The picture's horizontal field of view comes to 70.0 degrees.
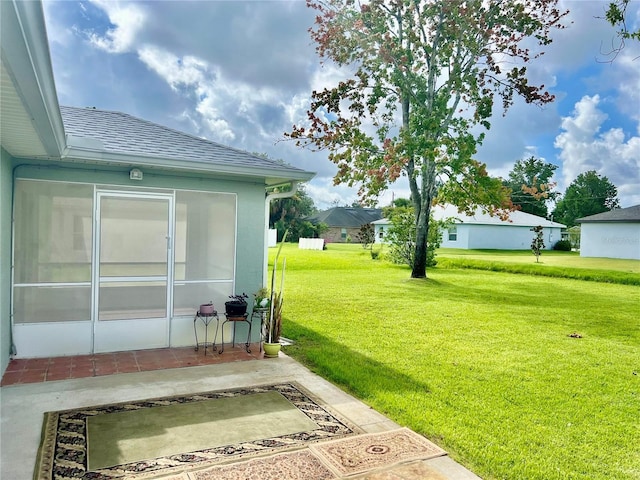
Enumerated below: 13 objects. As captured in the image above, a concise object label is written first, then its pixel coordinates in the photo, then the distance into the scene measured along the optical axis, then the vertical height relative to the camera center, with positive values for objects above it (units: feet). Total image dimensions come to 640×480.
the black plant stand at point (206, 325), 21.50 -4.61
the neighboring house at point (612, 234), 92.63 +1.76
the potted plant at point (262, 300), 21.24 -3.22
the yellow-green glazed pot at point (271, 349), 20.59 -5.31
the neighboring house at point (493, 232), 112.06 +1.71
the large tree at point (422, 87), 50.57 +17.96
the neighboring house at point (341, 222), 169.28 +4.42
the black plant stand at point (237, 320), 21.24 -4.14
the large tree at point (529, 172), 197.36 +30.29
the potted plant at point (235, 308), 21.17 -3.58
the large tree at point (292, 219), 136.26 +3.94
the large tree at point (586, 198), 180.14 +17.46
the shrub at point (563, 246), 122.42 -1.30
